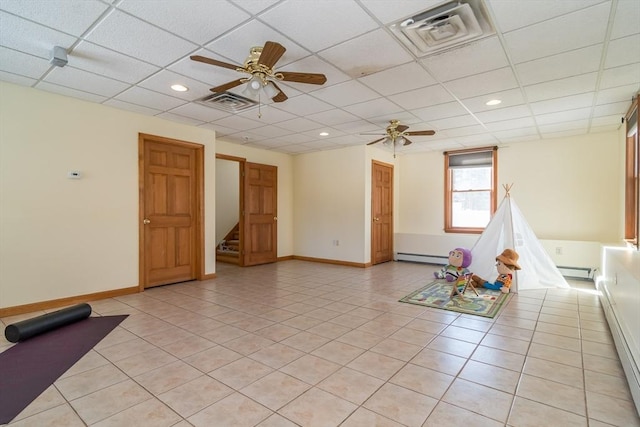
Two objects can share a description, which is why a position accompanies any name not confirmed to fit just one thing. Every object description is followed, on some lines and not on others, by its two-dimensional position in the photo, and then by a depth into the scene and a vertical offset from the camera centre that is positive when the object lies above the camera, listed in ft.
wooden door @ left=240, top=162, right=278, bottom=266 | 22.93 -0.27
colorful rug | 12.83 -4.02
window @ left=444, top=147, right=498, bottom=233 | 22.44 +1.68
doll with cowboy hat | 15.37 -2.84
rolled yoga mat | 9.51 -3.71
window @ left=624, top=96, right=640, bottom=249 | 14.70 +1.37
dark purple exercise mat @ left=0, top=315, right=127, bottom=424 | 6.80 -4.06
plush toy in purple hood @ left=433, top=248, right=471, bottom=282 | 16.33 -2.57
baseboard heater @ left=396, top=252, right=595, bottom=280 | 18.13 -3.62
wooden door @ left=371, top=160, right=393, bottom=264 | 23.29 -0.17
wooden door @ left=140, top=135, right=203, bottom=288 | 16.03 +0.02
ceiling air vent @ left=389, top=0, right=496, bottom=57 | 7.50 +4.80
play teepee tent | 16.44 -2.25
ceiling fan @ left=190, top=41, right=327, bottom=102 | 8.39 +4.07
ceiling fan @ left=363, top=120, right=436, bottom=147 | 15.94 +4.05
